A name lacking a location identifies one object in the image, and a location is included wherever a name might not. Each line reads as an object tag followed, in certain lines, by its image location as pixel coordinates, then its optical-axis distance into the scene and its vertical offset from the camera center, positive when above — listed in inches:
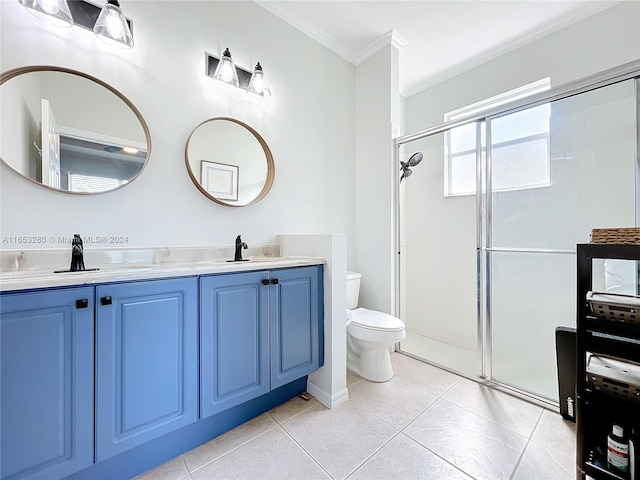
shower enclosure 65.6 +8.6
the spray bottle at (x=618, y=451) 40.4 -32.0
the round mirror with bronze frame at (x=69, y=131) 46.7 +20.9
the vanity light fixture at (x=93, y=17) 47.3 +41.4
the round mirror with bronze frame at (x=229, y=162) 66.2 +21.0
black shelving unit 41.8 -22.4
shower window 74.6 +25.4
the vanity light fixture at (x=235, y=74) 66.3 +43.2
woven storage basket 41.3 +0.8
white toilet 73.3 -28.3
